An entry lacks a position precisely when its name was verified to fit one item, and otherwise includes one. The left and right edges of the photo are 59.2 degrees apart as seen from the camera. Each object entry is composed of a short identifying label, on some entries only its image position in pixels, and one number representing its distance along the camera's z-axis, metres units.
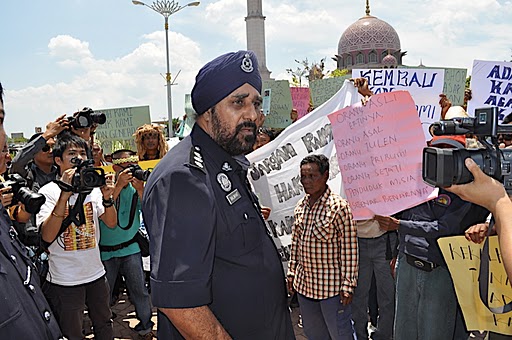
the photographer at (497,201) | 1.65
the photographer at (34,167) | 3.44
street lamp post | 20.73
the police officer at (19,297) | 1.53
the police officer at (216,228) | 1.52
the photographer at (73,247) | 3.29
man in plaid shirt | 3.42
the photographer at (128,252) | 4.43
